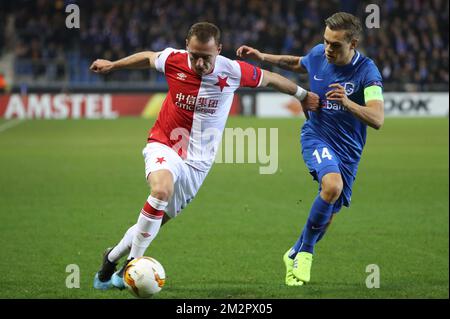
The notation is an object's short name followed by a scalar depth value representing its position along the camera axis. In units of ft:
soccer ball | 41.37
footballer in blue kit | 46.85
